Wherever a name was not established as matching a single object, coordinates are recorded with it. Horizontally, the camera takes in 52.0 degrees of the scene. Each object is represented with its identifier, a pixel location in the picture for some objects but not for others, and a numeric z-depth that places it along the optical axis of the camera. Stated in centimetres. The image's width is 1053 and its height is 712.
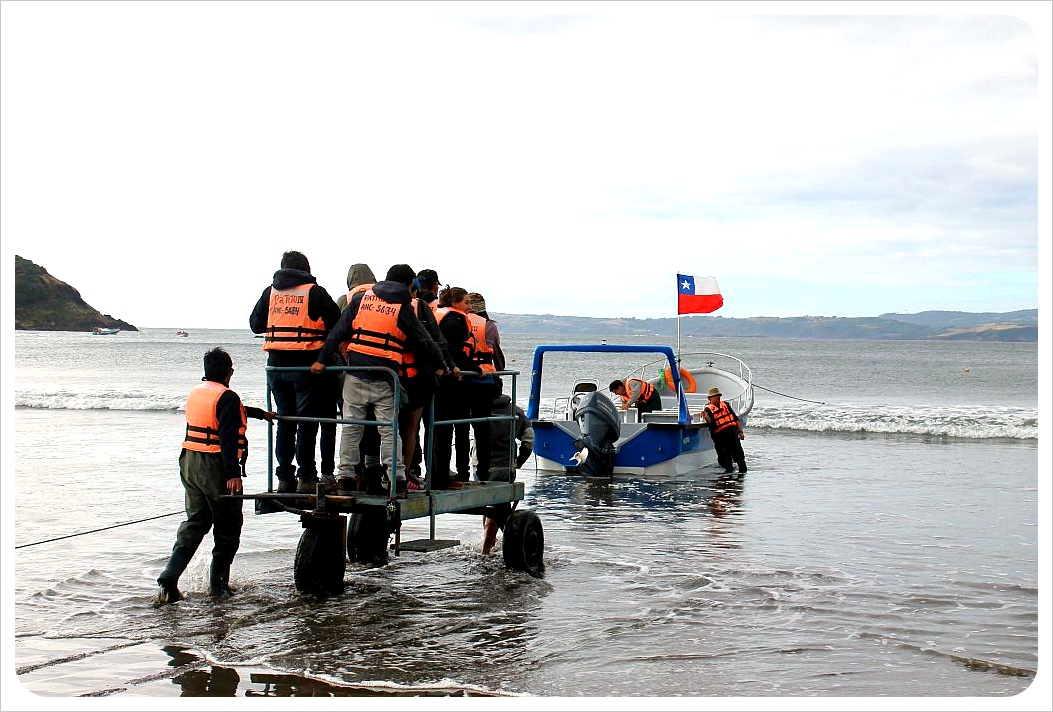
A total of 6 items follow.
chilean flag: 2097
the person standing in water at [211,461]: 788
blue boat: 1748
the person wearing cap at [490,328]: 966
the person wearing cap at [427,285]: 915
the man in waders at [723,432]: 1866
